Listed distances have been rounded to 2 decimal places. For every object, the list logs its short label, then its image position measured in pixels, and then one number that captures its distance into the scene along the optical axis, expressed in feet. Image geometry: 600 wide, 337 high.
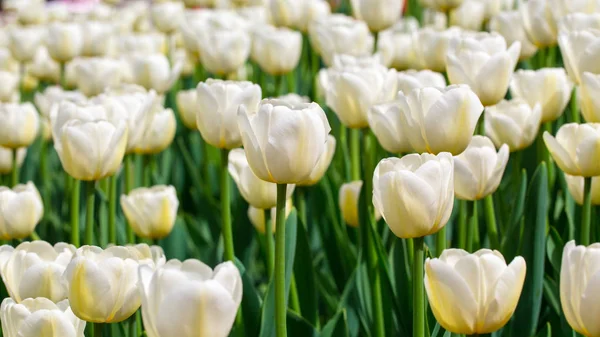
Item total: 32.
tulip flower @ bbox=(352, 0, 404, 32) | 7.74
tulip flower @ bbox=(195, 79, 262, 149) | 5.79
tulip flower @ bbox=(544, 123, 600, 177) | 5.73
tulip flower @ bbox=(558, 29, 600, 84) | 6.16
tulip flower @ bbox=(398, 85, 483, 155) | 5.54
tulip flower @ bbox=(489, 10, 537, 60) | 7.55
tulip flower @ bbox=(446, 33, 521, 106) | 6.01
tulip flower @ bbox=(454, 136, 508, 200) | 5.71
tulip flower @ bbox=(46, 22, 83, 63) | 9.27
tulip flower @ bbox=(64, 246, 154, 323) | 5.18
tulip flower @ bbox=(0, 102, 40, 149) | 6.73
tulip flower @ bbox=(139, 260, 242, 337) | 4.89
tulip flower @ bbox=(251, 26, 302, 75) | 7.97
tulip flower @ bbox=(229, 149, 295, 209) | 5.97
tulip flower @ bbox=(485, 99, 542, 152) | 6.16
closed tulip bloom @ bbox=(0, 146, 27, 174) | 7.65
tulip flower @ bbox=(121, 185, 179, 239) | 6.27
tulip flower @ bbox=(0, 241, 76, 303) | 5.45
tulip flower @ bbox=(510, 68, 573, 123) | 6.33
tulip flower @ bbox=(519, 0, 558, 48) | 6.85
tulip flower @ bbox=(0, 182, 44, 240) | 6.12
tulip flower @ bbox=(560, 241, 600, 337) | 5.10
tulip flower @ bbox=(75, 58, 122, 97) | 8.17
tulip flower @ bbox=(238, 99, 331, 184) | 5.21
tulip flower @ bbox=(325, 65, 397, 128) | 6.17
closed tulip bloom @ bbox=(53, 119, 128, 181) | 5.83
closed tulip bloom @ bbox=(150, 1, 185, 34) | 11.89
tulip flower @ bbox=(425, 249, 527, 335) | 5.11
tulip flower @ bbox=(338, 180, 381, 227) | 6.36
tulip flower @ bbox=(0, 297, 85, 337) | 5.22
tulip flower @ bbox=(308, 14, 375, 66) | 7.75
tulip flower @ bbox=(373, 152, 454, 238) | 5.18
